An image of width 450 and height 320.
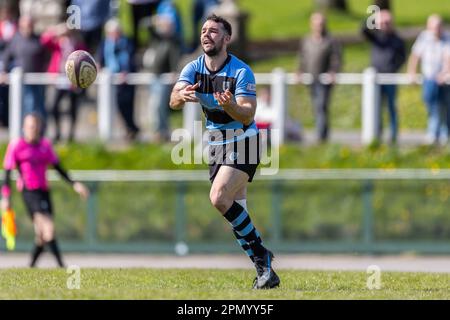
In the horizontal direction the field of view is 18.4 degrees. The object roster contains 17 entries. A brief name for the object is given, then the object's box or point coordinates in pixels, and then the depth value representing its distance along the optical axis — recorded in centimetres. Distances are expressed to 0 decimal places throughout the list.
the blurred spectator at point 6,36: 2294
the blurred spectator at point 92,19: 2350
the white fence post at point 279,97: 2205
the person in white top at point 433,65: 2150
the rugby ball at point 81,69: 1295
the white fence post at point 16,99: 2256
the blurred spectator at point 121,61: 2261
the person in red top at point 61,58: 2266
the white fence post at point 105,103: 2255
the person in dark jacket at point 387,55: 2175
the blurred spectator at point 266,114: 2188
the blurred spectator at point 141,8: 2592
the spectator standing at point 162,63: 2256
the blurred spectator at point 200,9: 2631
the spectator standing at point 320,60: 2178
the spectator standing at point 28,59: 2261
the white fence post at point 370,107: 2186
